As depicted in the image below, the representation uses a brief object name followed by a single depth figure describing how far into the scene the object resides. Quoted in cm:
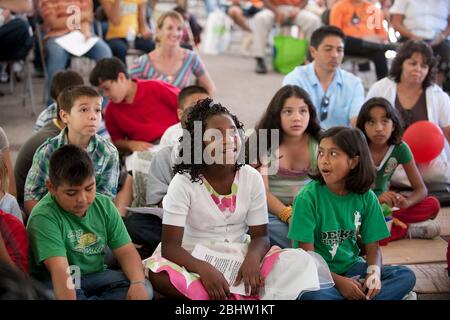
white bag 612
